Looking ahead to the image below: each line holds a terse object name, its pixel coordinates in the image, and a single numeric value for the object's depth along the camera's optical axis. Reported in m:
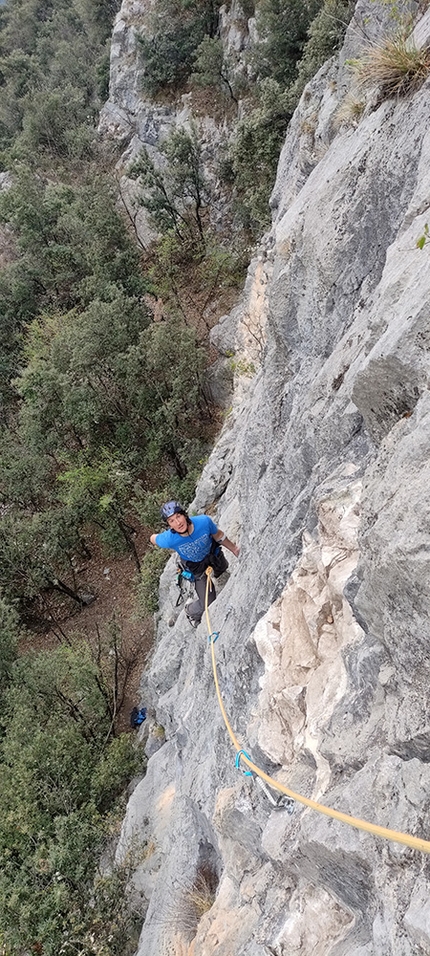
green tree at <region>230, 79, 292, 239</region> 19.78
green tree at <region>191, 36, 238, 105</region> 28.33
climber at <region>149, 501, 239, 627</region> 6.29
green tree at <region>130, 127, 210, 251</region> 26.14
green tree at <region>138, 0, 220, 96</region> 30.12
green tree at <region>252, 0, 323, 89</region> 22.48
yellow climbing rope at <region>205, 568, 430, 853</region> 2.45
